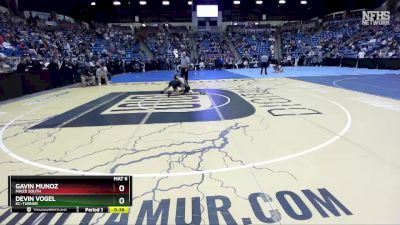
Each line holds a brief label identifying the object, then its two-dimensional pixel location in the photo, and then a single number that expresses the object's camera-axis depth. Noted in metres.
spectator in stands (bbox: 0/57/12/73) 15.06
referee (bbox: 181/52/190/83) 14.69
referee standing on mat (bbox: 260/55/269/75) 23.90
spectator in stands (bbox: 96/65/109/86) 18.61
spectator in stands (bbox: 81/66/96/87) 17.94
